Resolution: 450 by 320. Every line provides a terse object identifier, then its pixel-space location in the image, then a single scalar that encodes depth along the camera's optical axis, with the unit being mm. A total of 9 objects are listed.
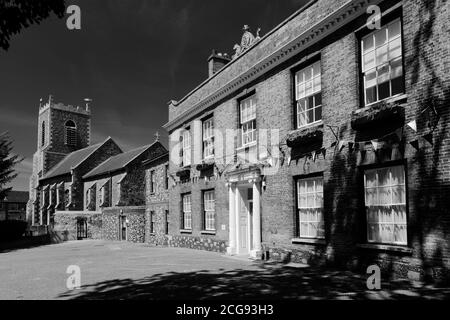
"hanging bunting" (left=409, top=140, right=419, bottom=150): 9211
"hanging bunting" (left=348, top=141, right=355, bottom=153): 10905
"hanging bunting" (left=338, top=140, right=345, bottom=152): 10969
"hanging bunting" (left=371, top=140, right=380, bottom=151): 9992
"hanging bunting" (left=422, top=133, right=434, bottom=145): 8938
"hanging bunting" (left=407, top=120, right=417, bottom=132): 9180
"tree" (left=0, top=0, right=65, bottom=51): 5938
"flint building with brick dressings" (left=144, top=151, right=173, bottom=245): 27453
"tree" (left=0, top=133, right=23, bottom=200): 37594
